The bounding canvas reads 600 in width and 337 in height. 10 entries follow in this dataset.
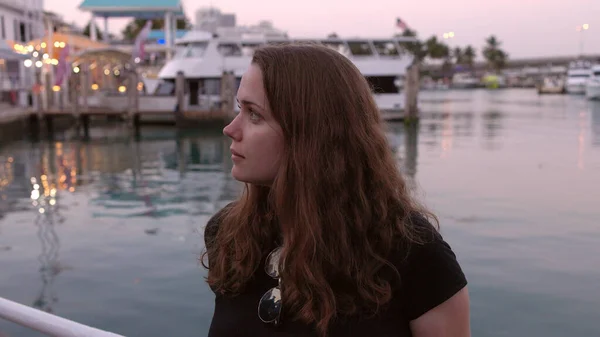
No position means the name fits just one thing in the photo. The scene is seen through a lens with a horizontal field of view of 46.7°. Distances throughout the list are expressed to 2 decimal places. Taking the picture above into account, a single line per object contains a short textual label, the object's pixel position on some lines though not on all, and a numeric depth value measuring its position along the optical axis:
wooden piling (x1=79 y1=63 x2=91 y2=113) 32.71
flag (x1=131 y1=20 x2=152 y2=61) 36.97
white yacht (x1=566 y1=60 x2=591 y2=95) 96.02
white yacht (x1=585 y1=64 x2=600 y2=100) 72.62
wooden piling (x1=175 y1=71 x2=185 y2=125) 33.62
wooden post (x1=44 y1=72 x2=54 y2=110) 33.22
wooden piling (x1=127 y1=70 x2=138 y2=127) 32.59
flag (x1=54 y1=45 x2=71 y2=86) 33.34
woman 1.76
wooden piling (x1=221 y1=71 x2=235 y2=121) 33.78
